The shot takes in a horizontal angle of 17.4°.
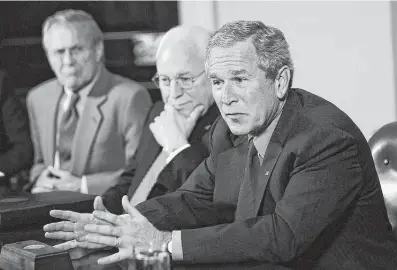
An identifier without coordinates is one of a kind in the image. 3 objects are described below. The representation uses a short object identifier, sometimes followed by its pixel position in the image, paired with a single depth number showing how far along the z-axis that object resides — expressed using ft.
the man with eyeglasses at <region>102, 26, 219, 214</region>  18.32
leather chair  14.22
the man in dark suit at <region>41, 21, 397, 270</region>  11.62
